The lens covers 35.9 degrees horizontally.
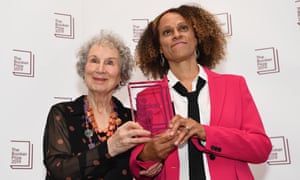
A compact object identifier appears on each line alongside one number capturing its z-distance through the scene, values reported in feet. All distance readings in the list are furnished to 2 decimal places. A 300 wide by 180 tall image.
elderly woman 5.02
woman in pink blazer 4.84
